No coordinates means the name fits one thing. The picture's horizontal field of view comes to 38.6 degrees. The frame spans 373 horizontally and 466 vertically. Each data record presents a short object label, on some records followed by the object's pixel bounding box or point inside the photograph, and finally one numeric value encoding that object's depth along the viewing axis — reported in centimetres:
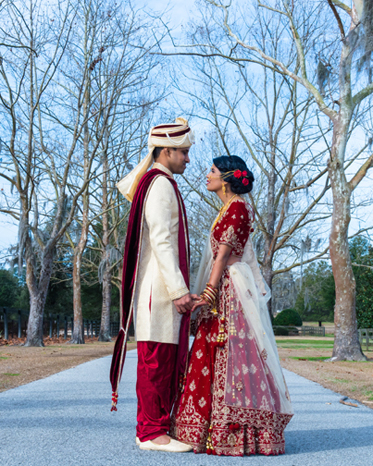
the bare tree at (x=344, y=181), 1257
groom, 334
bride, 328
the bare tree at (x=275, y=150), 1917
